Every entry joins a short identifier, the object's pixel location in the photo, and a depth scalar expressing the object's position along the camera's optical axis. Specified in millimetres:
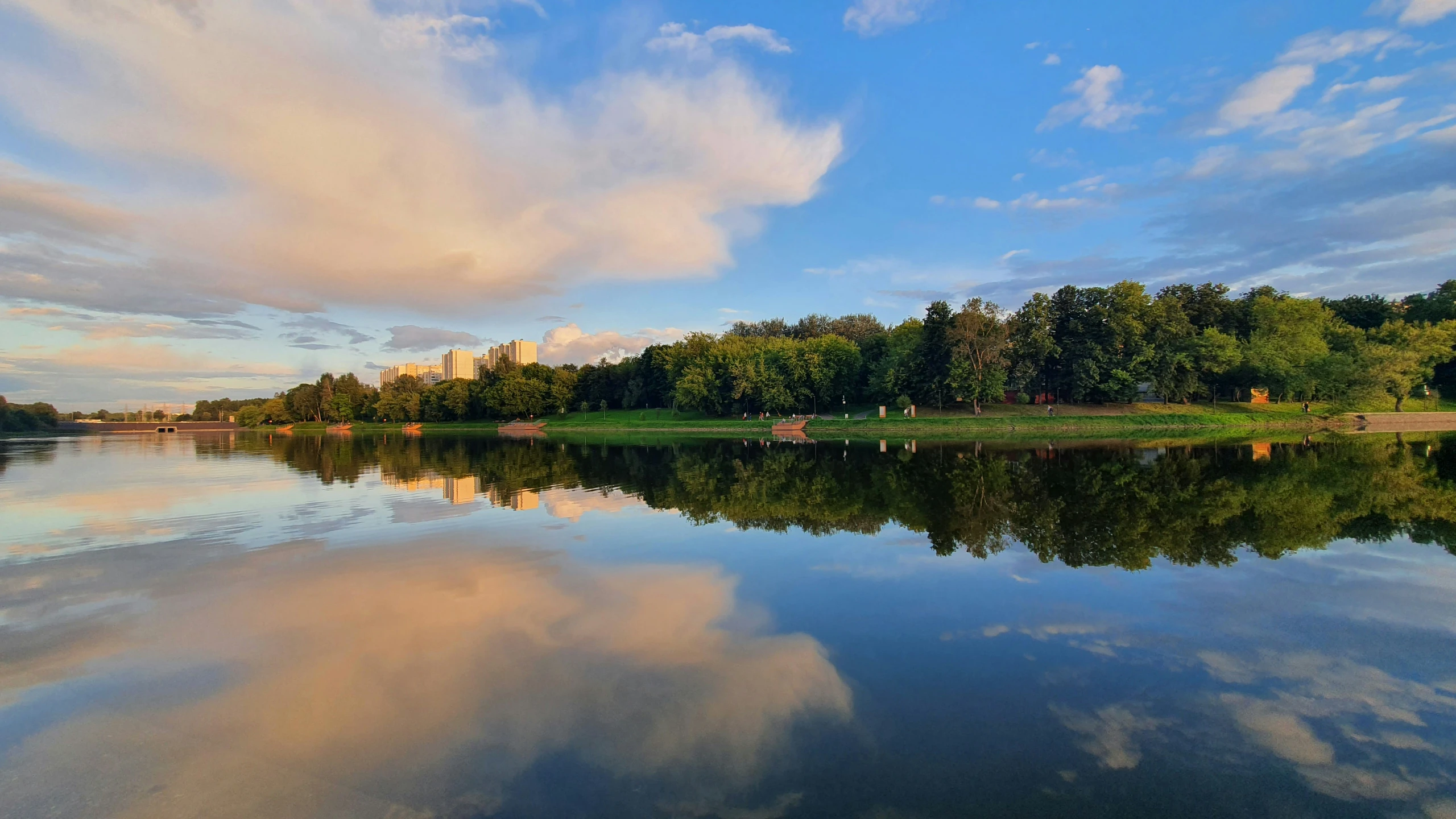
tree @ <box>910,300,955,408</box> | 61438
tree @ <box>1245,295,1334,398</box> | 58000
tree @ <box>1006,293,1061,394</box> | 62875
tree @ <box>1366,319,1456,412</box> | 54594
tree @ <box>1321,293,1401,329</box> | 75250
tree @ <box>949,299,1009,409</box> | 58344
